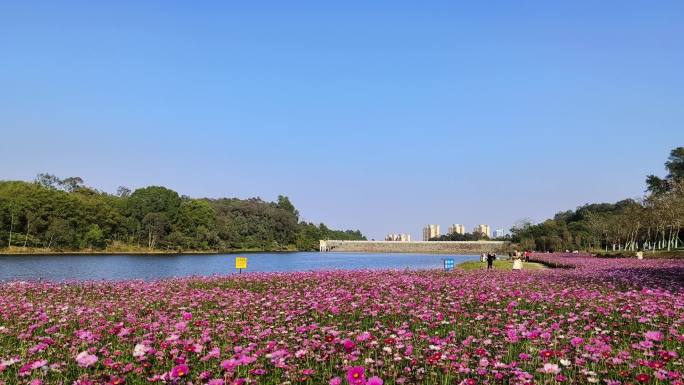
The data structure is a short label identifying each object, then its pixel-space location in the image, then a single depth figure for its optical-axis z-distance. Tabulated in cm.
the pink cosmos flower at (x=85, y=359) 443
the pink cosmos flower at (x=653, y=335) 601
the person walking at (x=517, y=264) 3142
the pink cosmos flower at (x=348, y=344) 578
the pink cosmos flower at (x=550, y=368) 469
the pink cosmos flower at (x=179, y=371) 441
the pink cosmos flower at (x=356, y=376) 383
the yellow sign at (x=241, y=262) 2768
